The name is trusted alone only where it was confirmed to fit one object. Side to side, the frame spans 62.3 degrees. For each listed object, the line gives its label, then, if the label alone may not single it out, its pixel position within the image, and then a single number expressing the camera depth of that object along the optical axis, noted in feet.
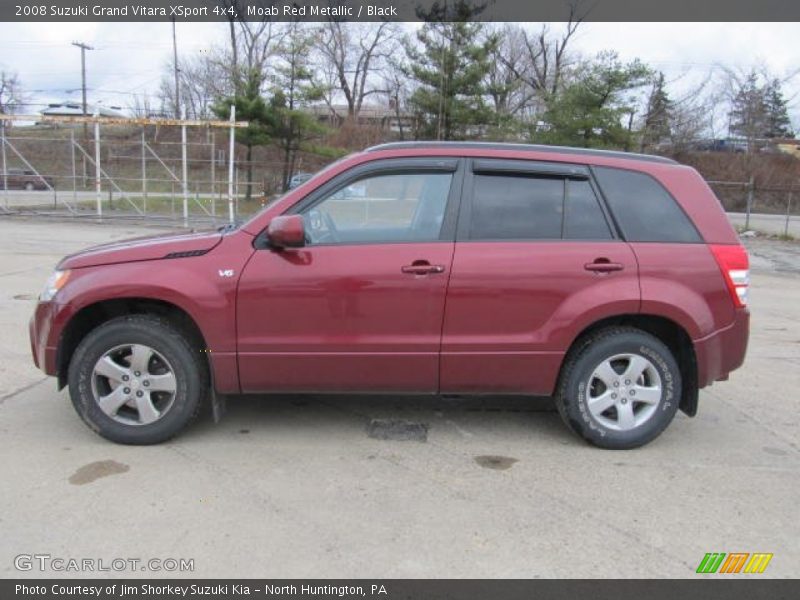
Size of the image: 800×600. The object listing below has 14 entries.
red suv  12.85
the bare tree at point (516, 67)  149.18
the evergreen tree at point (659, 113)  132.05
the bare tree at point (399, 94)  123.24
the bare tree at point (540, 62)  164.35
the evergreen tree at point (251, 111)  86.43
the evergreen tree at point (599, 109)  79.77
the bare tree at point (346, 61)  172.96
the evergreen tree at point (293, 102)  88.79
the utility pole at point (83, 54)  157.17
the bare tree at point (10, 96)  203.31
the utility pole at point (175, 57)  152.68
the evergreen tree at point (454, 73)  90.84
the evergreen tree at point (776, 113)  167.22
